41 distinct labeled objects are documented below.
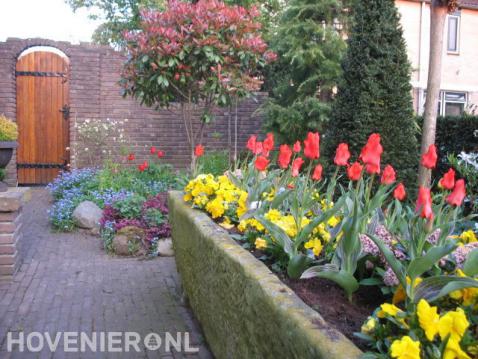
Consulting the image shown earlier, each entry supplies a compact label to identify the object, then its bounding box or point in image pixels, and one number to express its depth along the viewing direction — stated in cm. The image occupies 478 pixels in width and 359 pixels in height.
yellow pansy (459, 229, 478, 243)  235
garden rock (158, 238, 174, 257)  615
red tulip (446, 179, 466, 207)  178
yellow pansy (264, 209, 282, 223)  292
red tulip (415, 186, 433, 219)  166
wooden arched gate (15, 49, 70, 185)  1061
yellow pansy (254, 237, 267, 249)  276
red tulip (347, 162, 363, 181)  233
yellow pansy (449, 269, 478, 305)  159
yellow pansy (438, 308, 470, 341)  132
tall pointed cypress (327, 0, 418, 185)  705
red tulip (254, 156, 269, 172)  338
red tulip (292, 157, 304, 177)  293
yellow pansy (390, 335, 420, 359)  129
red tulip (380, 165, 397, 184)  238
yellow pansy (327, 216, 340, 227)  285
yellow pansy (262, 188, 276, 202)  349
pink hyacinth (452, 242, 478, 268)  192
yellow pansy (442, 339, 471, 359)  128
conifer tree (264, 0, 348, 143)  975
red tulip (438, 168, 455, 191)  208
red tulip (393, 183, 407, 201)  238
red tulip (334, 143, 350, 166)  242
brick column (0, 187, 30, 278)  484
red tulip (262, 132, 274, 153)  371
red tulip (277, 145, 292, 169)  312
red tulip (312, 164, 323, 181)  282
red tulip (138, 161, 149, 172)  862
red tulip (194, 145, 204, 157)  531
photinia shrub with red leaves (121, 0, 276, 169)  681
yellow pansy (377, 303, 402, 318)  152
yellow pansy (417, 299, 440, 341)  136
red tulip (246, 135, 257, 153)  384
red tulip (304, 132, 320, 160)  257
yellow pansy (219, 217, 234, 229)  351
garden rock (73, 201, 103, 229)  712
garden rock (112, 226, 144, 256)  614
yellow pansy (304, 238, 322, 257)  246
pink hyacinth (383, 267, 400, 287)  185
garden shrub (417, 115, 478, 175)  878
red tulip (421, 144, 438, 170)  219
